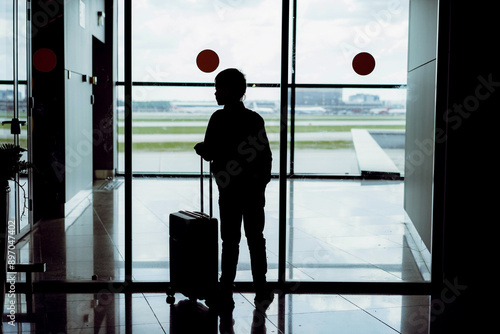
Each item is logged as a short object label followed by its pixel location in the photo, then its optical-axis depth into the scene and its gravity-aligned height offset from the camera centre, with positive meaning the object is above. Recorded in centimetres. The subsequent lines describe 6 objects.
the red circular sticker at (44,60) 437 +54
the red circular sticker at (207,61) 427 +53
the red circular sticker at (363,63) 428 +53
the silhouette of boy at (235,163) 373 -16
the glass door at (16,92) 547 +41
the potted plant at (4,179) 335 -24
